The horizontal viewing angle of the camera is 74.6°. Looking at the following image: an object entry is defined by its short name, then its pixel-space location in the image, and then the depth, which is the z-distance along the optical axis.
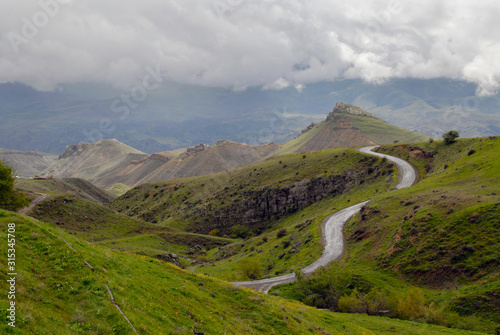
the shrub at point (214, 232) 120.25
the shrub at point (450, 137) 109.60
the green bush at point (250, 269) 62.03
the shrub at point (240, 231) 118.24
